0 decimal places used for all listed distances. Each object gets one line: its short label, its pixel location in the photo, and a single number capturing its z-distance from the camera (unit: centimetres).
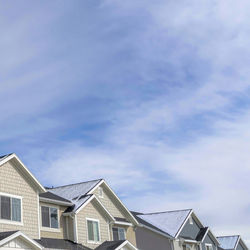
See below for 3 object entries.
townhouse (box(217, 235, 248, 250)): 6022
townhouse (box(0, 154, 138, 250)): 2784
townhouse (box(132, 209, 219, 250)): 4494
